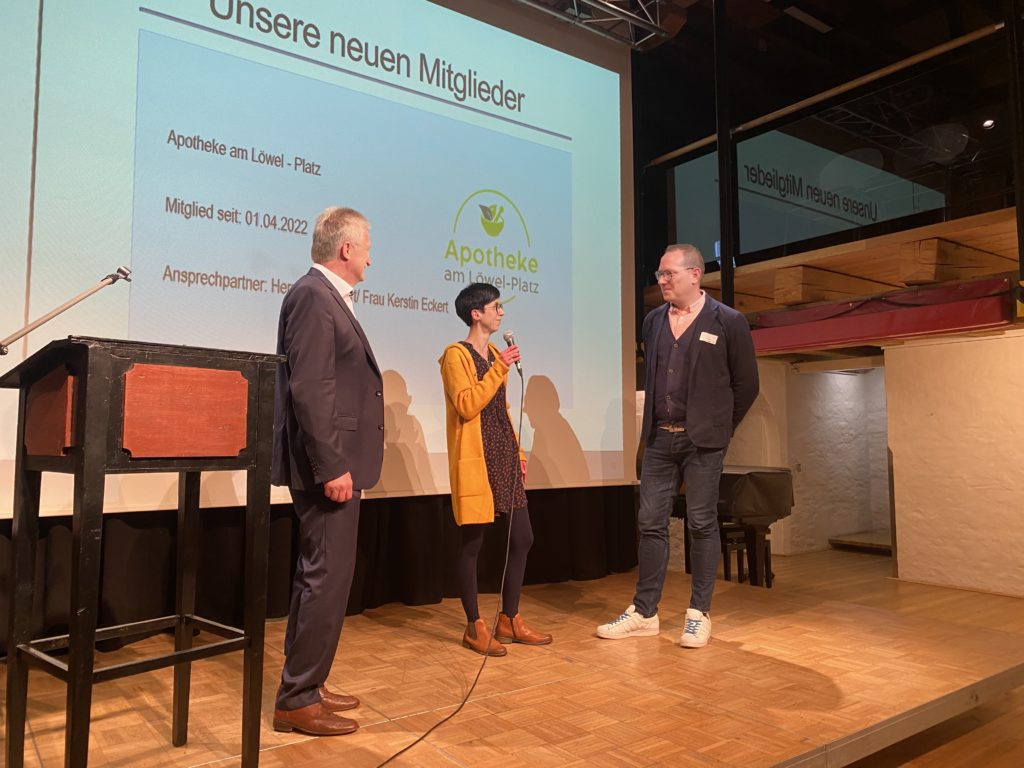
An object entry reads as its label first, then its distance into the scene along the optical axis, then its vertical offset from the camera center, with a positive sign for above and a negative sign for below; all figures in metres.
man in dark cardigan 2.74 +0.08
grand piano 4.29 -0.35
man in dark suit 1.85 -0.03
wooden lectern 1.34 -0.02
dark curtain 2.72 -0.52
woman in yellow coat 2.59 -0.07
